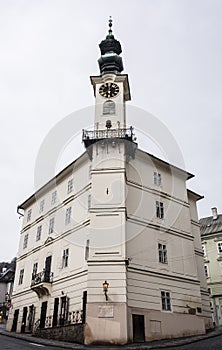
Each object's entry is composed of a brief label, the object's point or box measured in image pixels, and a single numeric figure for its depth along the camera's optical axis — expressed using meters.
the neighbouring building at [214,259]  37.00
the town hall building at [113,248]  20.17
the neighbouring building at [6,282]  56.47
